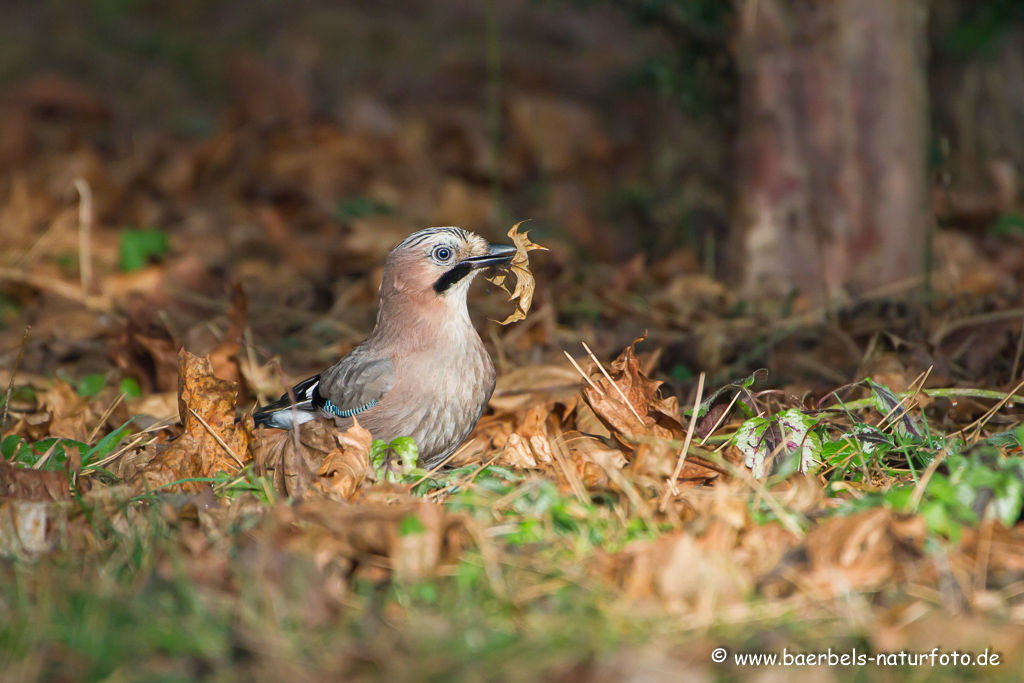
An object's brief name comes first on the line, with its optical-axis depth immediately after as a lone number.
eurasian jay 7.10
